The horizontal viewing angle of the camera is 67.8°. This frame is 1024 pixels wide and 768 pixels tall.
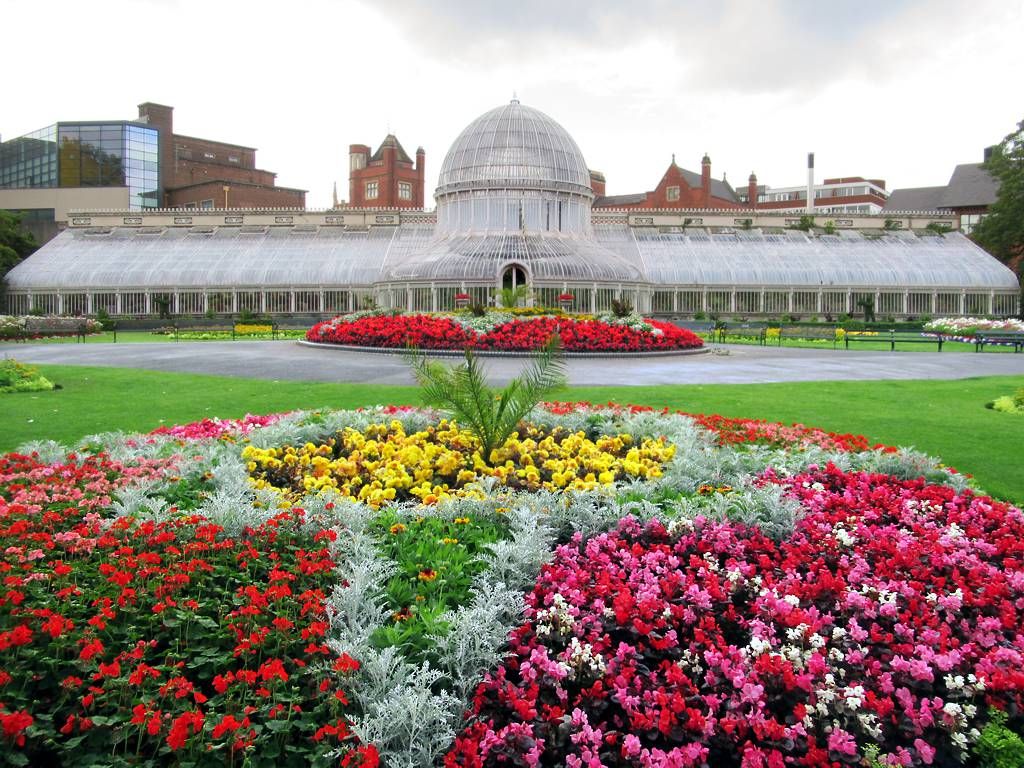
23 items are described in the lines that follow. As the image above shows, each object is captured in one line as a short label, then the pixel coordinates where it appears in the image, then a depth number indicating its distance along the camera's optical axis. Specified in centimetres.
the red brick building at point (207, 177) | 8356
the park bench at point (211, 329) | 3799
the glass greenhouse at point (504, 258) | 4262
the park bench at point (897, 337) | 3694
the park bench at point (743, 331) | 3709
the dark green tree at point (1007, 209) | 5422
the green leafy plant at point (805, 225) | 5778
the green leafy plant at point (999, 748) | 362
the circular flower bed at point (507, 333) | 2592
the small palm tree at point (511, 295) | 3053
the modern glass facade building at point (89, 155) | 8225
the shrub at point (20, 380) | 1454
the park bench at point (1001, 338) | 3158
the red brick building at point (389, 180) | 9106
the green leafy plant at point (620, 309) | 3041
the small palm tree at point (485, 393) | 780
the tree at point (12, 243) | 5308
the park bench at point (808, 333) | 3594
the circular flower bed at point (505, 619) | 357
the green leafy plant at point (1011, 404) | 1303
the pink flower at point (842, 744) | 360
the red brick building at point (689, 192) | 8344
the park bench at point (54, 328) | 3506
